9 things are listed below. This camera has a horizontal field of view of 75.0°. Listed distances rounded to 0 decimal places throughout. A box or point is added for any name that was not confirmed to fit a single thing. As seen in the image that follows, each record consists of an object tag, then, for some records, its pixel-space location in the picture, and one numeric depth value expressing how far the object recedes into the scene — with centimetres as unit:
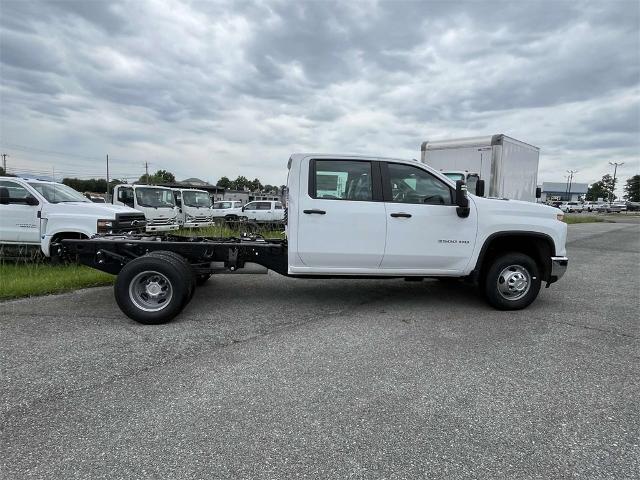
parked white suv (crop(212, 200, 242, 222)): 2445
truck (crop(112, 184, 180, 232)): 1578
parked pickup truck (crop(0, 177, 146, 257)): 765
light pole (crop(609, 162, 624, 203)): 9912
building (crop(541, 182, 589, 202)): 11688
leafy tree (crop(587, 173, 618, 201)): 10734
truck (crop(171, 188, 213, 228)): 1838
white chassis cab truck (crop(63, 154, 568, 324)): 504
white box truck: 1230
